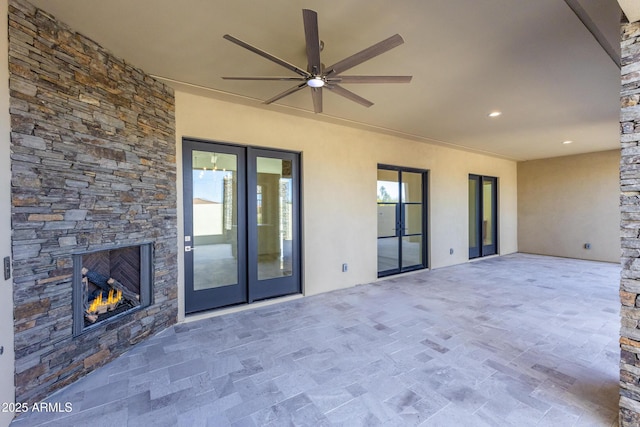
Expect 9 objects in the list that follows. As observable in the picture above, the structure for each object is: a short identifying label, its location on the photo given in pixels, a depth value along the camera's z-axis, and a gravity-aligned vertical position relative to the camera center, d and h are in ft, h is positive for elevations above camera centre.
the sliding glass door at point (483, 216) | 25.46 -0.16
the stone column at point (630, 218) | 5.65 -0.09
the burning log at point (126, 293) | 10.11 -2.83
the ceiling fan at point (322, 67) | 6.07 +3.87
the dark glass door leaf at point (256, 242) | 13.56 -1.36
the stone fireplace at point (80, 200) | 6.88 +0.48
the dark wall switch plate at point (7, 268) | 6.35 -1.18
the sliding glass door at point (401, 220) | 19.20 -0.38
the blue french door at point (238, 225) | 12.32 -0.45
